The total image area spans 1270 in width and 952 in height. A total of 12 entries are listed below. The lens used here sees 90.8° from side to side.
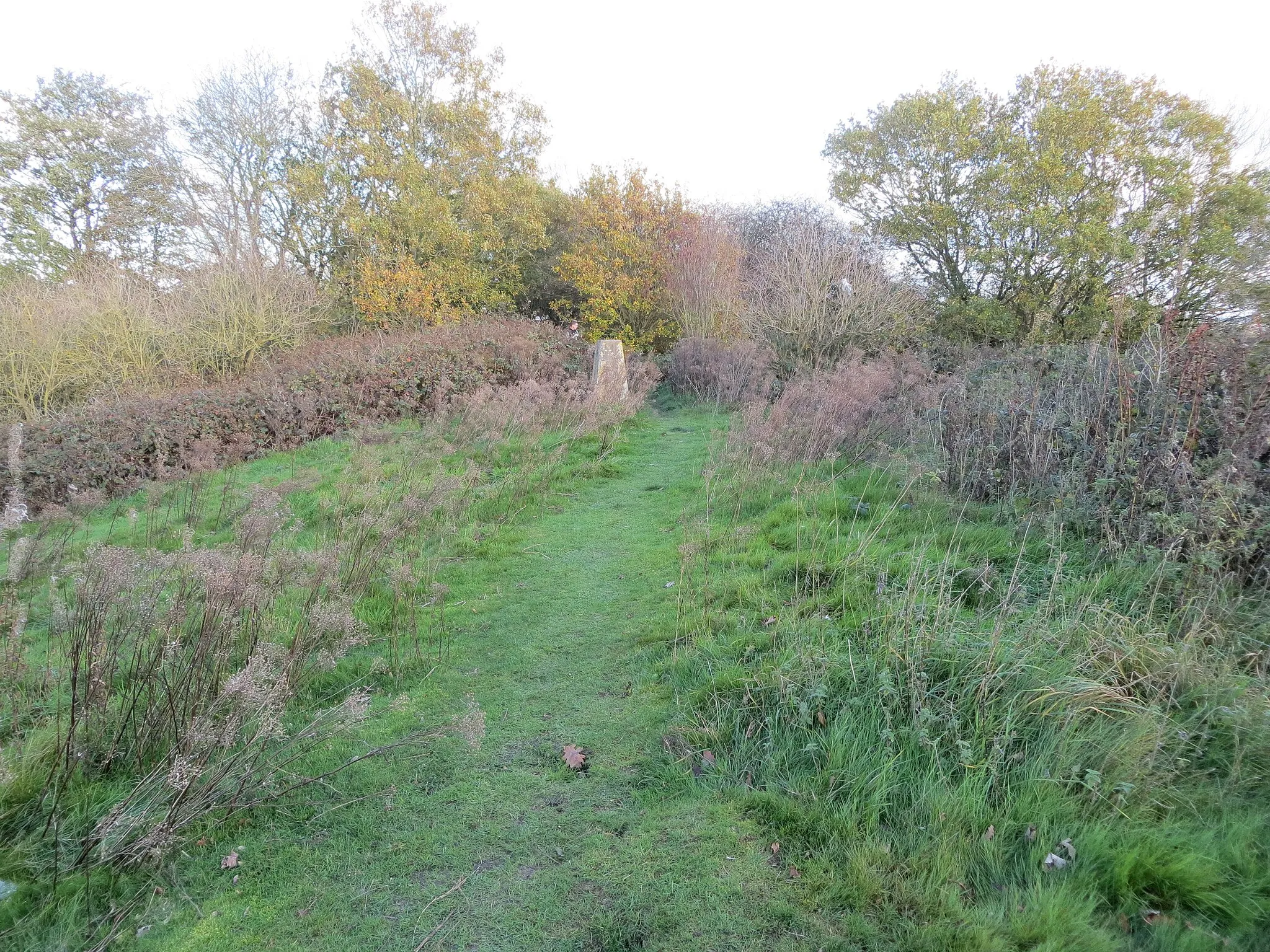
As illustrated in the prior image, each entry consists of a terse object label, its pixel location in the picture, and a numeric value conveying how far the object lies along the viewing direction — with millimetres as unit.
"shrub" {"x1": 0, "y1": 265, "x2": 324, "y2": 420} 11367
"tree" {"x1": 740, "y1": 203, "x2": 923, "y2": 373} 12383
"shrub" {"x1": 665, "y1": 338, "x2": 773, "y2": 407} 13234
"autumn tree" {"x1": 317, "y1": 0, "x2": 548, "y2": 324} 18797
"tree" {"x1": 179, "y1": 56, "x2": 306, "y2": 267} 19828
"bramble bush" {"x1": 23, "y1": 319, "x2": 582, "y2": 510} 9500
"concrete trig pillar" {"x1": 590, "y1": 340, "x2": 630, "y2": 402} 13445
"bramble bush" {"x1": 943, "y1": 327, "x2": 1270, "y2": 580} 3691
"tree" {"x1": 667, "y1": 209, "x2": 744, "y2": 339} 17578
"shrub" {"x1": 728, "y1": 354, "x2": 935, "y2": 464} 7566
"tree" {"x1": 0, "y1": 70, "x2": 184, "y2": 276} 18094
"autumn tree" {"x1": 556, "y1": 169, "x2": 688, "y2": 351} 19125
